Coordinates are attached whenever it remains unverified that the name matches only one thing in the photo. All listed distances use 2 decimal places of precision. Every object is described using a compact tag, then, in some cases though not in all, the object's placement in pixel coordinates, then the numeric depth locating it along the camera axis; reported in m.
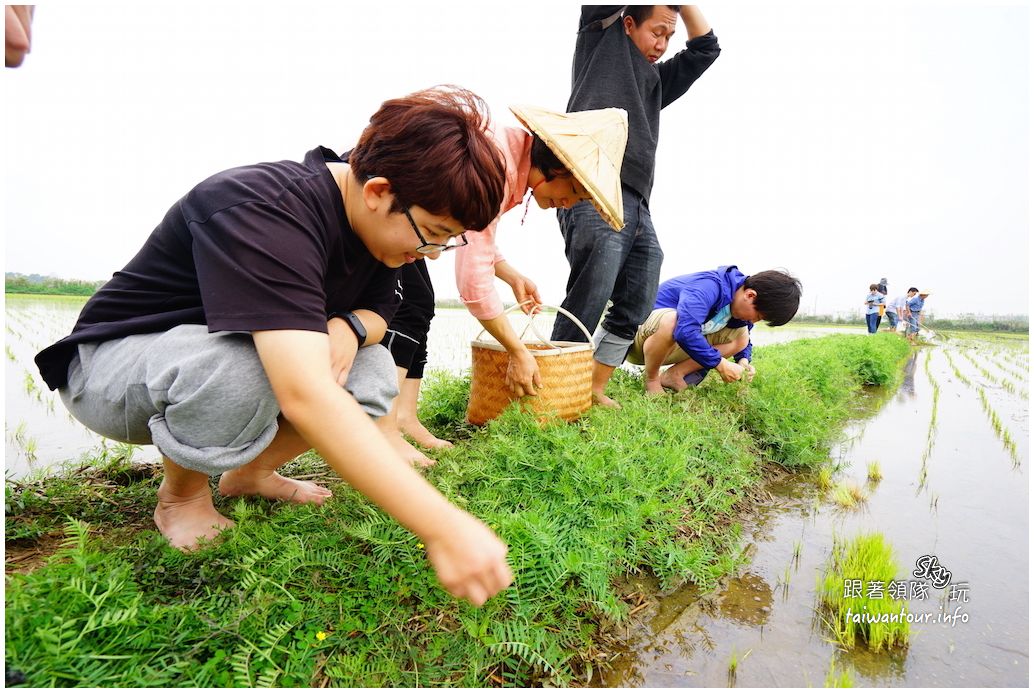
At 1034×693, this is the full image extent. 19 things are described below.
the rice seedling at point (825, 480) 2.81
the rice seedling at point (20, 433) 2.42
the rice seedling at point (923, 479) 2.84
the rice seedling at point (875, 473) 2.96
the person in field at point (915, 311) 16.08
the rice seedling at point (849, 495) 2.54
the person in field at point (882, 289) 15.23
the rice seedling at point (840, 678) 1.31
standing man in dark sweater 2.95
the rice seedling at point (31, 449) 2.29
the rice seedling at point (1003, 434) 3.64
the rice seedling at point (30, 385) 3.06
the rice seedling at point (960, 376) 7.53
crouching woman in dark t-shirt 0.98
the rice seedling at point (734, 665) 1.37
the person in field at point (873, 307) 14.91
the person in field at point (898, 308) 16.28
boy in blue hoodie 3.46
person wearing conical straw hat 2.21
